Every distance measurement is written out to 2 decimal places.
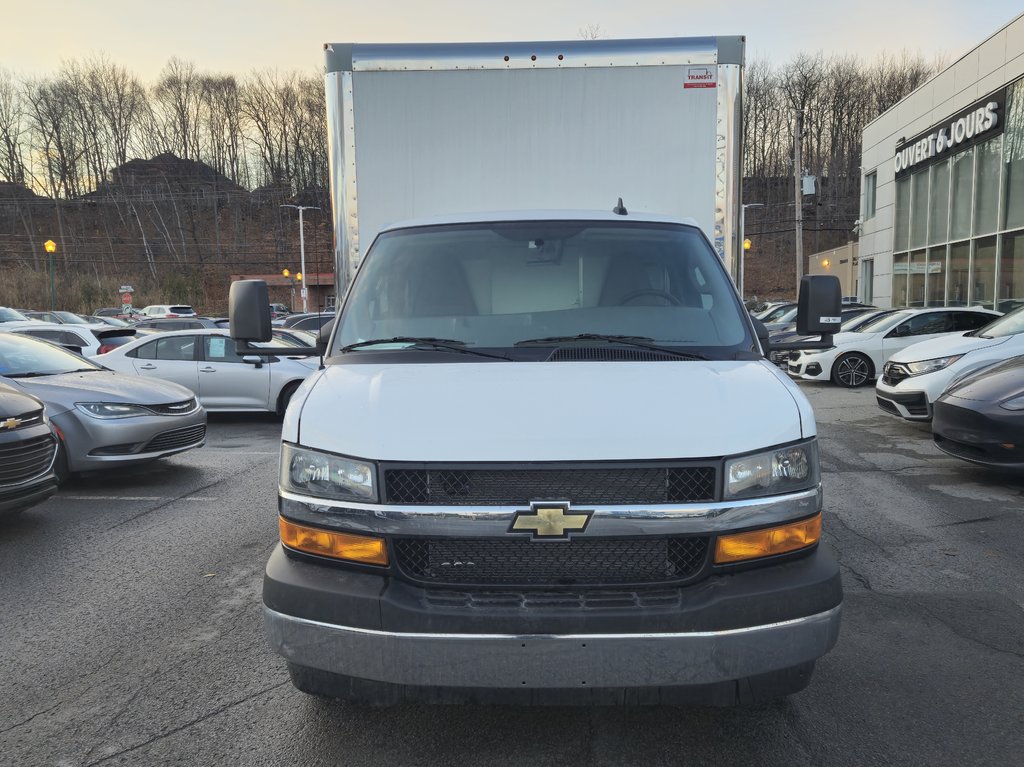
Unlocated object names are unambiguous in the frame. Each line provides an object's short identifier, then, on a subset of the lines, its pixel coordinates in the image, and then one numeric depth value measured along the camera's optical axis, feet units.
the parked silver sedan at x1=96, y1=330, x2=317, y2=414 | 37.65
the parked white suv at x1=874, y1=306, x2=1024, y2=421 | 30.17
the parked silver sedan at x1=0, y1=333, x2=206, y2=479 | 23.17
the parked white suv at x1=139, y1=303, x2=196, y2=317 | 138.72
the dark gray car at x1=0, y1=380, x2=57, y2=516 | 17.46
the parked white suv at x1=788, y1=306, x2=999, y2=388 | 46.83
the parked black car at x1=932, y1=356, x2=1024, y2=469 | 20.63
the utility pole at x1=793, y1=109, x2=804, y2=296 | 112.57
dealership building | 61.82
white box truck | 7.86
